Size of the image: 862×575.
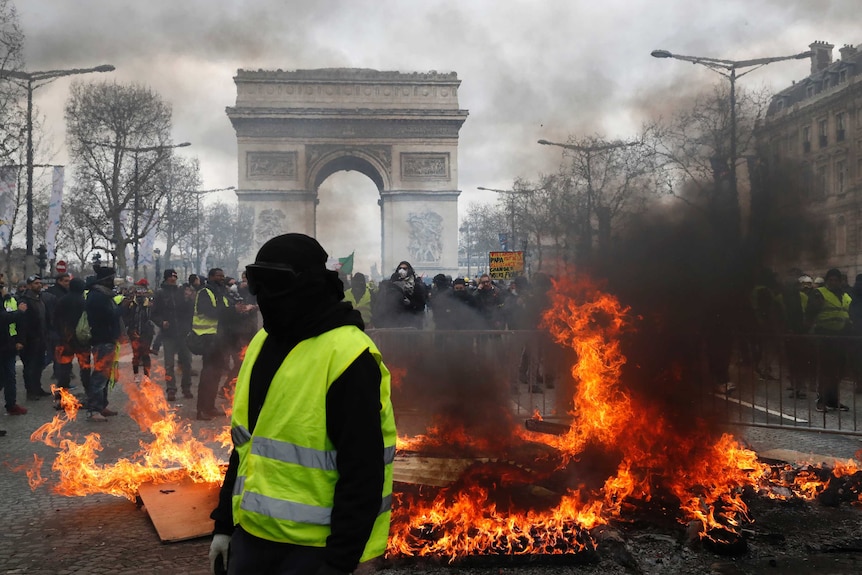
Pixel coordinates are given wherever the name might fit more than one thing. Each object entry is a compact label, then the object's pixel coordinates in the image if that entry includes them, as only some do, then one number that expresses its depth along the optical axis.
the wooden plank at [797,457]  5.52
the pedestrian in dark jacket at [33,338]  9.48
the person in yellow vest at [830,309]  8.52
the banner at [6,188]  17.12
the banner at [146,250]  29.89
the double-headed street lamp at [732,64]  8.09
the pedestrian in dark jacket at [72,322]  8.70
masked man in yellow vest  1.87
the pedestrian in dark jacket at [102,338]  7.99
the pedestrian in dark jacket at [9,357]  8.55
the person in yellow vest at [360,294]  10.70
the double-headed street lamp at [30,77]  16.49
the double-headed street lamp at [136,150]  24.25
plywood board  4.16
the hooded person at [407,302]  10.22
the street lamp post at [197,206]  35.17
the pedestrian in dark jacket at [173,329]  9.57
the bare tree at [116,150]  26.53
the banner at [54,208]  20.28
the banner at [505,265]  16.78
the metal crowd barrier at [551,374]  6.20
